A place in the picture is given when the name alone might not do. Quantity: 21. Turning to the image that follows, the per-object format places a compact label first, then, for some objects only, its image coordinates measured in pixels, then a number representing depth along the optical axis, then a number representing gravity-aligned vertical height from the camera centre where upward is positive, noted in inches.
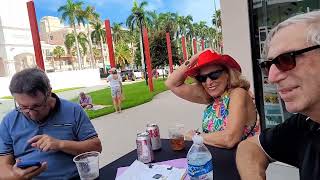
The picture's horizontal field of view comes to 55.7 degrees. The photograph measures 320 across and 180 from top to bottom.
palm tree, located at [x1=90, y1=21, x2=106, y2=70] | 2418.6 +286.1
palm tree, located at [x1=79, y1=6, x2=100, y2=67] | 2090.3 +385.7
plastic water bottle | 64.2 -22.1
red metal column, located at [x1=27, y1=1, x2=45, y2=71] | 302.9 +43.2
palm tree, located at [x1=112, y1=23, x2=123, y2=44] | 2652.6 +312.0
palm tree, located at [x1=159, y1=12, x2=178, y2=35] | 2255.2 +336.9
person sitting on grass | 488.7 -51.1
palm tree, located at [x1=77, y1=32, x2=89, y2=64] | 2529.5 +244.1
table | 72.3 -27.1
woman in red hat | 88.3 -13.4
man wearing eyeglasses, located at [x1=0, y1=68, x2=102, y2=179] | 87.0 -17.9
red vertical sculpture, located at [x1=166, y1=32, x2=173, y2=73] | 921.5 +37.2
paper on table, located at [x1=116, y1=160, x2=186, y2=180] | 72.0 -26.7
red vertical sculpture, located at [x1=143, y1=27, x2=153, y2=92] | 730.2 +19.8
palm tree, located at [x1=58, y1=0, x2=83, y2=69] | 2015.5 +408.3
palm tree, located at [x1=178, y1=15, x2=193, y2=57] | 2470.5 +310.5
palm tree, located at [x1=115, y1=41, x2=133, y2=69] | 2509.6 +101.9
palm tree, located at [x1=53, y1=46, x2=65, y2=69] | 2588.6 +174.8
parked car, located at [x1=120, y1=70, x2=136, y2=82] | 1565.0 -48.3
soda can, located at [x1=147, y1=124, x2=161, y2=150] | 91.2 -21.8
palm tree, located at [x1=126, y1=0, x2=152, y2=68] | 1513.3 +289.2
